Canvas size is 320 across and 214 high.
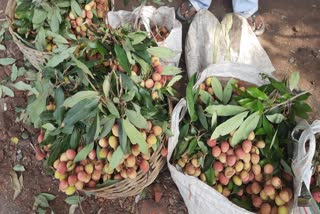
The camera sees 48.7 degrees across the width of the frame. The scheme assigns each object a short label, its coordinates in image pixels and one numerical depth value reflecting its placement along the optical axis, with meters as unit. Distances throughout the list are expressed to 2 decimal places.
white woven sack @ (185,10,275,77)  1.69
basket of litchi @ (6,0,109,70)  1.52
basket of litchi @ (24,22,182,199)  1.16
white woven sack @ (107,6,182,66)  1.64
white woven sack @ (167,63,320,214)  1.14
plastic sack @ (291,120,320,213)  1.12
